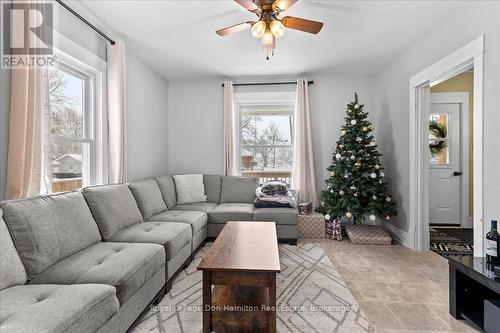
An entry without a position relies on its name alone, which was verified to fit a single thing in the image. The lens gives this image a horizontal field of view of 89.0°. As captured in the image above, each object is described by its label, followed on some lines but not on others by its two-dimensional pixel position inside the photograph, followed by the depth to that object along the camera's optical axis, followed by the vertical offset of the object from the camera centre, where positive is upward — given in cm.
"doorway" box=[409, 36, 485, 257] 226 +15
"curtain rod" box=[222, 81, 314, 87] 456 +147
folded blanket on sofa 376 -46
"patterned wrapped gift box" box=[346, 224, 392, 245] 362 -102
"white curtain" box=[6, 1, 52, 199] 180 +26
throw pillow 400 -38
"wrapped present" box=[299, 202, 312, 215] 408 -70
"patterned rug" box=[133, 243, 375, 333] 180 -114
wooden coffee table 159 -78
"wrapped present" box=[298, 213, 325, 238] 391 -94
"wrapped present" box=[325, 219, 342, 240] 385 -99
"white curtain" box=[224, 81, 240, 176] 455 +68
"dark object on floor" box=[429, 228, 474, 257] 329 -112
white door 456 +2
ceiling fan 210 +126
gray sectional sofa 120 -64
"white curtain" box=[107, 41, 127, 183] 294 +62
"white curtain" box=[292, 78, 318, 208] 439 +25
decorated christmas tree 369 -20
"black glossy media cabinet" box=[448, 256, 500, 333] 187 -97
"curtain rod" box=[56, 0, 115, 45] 221 +140
